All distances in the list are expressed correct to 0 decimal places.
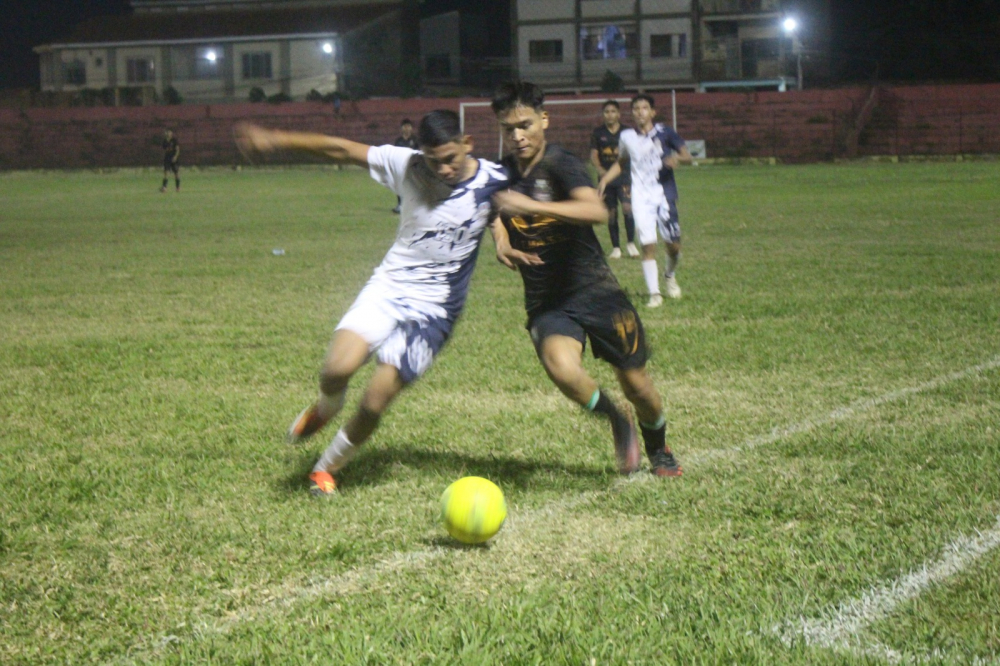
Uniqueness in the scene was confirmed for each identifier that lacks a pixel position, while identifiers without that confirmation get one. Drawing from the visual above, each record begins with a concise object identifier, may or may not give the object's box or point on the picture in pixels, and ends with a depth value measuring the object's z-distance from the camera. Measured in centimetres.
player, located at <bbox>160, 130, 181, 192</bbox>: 3288
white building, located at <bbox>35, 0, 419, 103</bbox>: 6078
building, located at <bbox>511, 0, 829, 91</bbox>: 5522
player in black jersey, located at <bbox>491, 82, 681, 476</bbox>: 495
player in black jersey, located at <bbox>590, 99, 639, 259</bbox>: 1384
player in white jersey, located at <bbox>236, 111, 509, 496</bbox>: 487
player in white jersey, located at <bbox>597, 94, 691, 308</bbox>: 1086
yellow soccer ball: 419
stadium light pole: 4628
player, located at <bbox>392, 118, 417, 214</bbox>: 2234
